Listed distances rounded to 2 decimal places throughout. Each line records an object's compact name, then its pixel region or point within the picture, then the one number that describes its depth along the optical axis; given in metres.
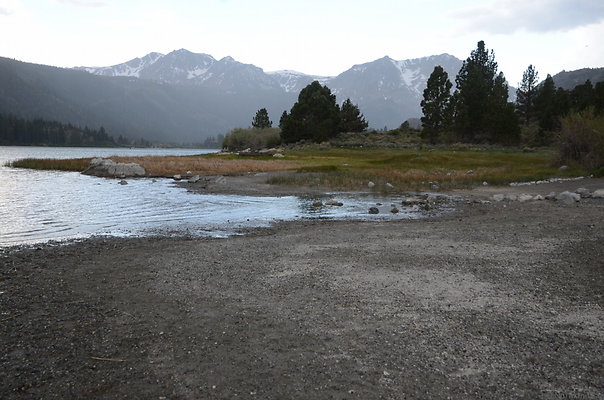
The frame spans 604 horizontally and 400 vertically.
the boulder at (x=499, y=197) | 27.88
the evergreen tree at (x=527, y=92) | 115.79
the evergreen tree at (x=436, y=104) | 94.75
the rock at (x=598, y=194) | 26.34
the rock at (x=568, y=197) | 25.39
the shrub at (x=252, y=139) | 117.00
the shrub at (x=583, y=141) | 40.38
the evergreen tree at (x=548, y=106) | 82.51
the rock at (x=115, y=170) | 50.54
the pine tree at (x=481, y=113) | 82.94
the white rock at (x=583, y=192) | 27.44
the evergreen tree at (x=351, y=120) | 121.62
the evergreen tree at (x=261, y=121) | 140.25
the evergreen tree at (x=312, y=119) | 105.06
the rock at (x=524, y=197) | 27.07
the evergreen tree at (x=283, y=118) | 114.56
